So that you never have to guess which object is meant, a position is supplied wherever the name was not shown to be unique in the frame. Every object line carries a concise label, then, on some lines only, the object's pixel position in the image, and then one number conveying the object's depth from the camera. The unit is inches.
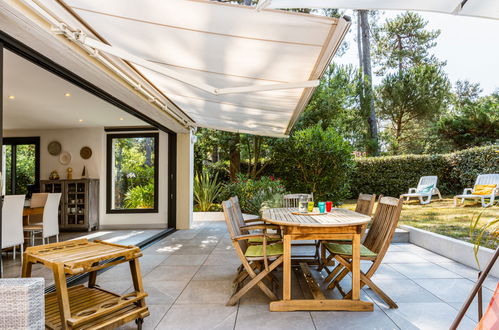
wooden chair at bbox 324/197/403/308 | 118.6
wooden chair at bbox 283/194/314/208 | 212.2
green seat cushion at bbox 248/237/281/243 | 158.2
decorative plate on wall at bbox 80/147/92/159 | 326.6
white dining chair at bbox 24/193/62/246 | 213.0
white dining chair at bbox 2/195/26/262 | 173.3
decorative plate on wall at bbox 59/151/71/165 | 327.3
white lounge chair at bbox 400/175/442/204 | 399.2
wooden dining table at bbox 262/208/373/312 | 116.1
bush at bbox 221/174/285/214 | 293.0
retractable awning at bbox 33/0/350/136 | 90.2
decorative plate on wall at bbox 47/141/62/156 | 329.4
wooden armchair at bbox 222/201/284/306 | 122.5
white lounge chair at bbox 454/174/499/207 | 329.7
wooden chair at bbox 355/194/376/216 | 154.7
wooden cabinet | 304.2
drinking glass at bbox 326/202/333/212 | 157.1
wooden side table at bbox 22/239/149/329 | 86.1
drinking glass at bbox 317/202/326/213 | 152.7
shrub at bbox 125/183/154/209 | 327.0
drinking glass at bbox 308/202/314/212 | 158.4
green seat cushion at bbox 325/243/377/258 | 125.1
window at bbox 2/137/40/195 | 332.2
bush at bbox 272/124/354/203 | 336.5
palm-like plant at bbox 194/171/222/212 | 382.9
